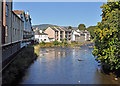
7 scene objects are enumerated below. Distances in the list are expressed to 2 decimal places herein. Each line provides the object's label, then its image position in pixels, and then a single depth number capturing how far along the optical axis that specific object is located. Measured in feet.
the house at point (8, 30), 47.24
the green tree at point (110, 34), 45.96
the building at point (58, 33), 255.00
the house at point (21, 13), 104.99
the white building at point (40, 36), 235.11
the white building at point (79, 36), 316.77
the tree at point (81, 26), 457.43
